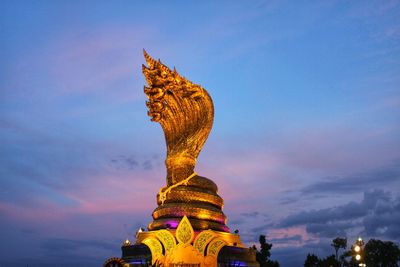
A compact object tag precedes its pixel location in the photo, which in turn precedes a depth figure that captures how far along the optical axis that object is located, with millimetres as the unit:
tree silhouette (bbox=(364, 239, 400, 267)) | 58719
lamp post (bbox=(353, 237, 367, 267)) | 17922
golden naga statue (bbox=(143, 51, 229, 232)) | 28906
